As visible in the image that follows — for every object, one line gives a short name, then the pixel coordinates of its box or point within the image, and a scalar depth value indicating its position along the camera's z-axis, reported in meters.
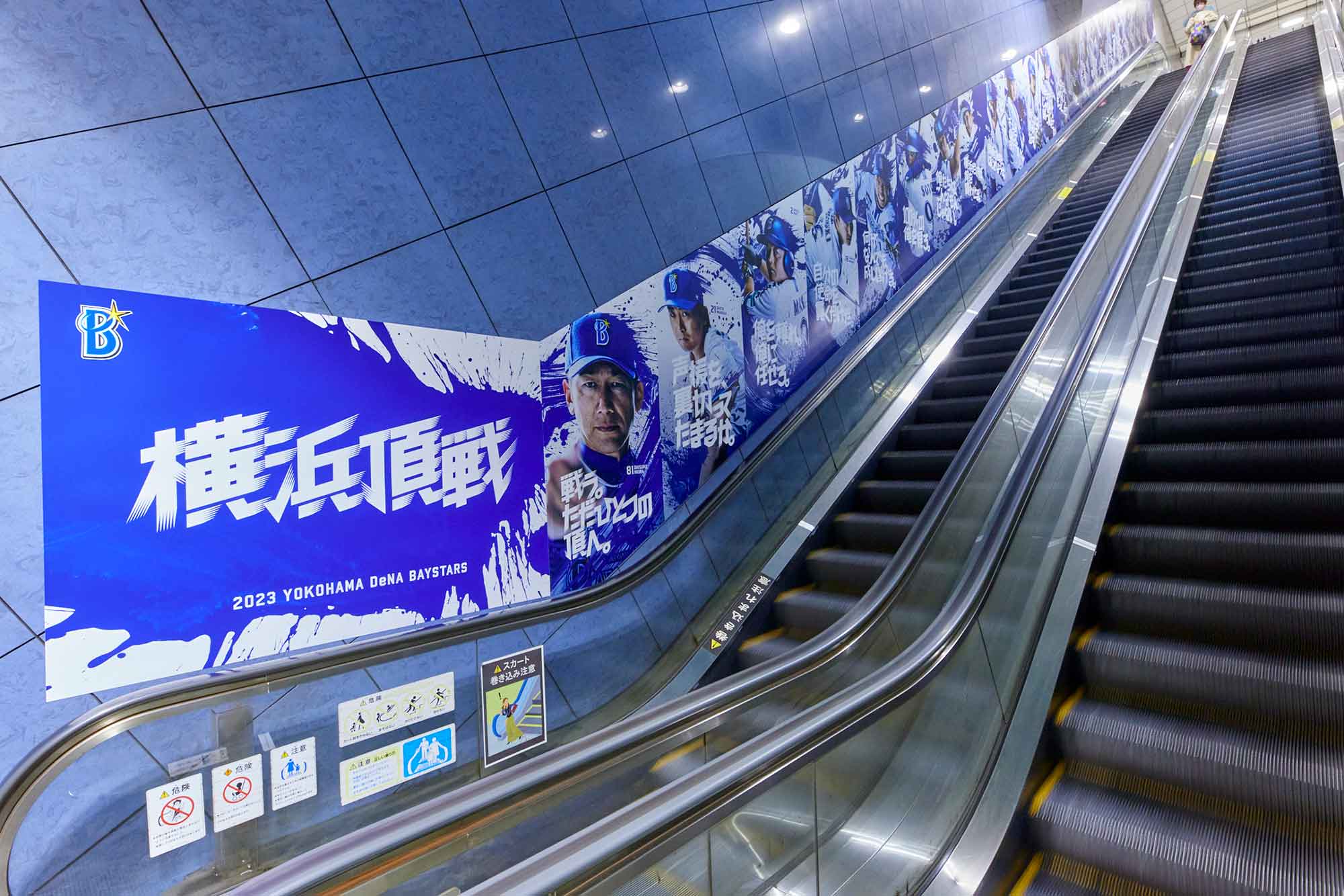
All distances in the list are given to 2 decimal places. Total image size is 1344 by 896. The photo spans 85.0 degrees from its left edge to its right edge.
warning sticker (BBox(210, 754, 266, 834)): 2.43
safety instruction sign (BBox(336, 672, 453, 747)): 2.85
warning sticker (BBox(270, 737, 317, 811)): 2.59
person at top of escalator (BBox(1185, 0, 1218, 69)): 17.55
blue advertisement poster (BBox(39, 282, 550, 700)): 2.42
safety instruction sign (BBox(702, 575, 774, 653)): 3.84
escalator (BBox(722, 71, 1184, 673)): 3.79
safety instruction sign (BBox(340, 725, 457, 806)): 2.80
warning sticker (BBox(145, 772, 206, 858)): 2.34
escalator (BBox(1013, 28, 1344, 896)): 1.86
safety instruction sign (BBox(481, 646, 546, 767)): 3.22
